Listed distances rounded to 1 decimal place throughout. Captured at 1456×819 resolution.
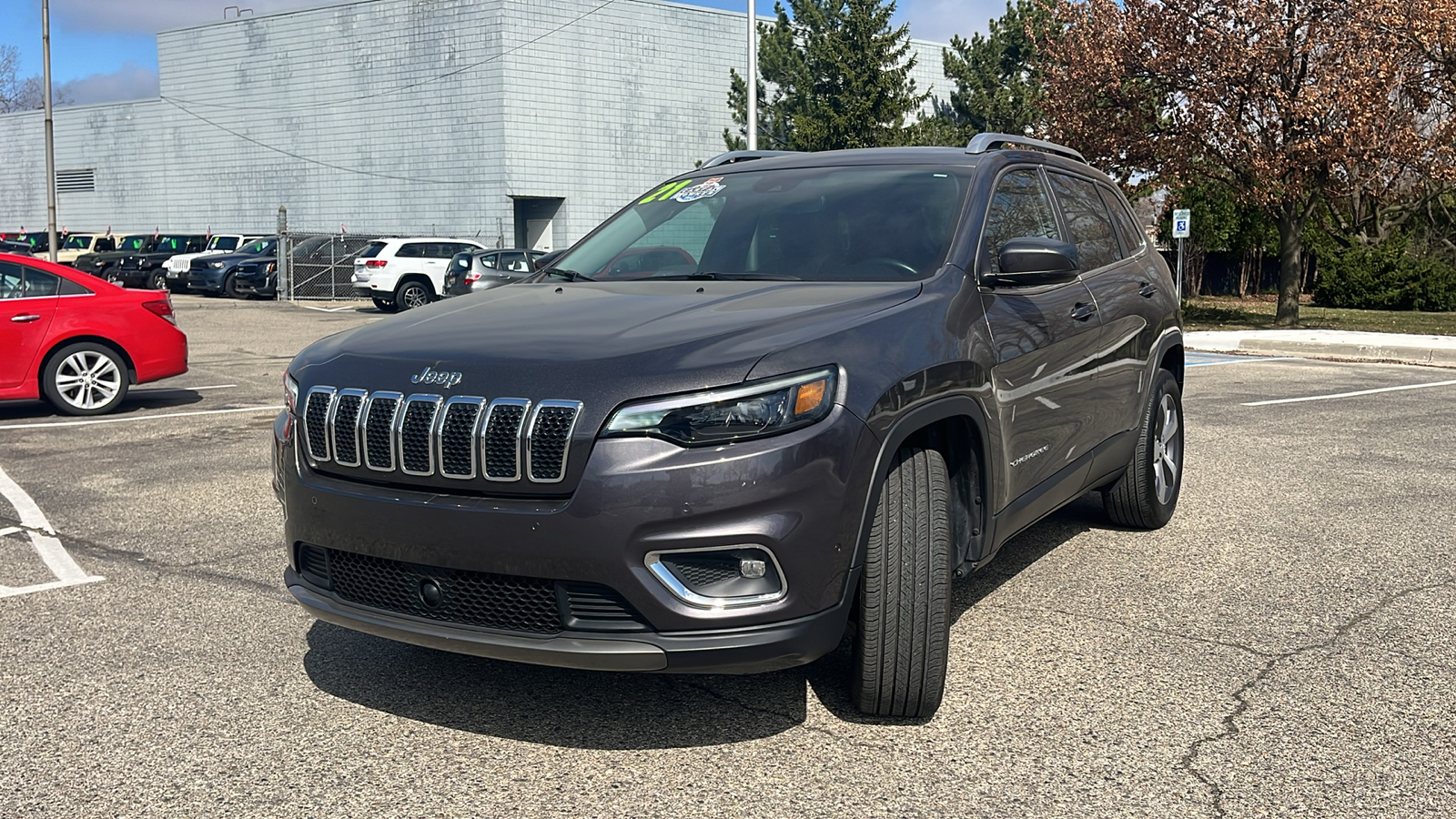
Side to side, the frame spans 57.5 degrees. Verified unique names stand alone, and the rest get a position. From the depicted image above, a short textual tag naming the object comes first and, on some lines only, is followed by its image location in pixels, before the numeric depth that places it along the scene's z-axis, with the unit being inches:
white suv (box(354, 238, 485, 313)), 1118.4
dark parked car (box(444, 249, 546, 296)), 1002.1
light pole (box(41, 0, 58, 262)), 1286.9
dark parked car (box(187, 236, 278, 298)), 1315.2
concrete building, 1609.3
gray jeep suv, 131.0
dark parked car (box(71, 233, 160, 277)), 1434.5
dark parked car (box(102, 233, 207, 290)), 1405.0
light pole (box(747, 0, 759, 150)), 1053.8
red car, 431.8
